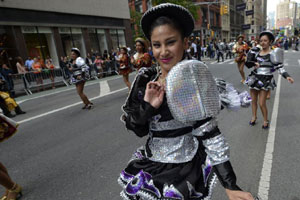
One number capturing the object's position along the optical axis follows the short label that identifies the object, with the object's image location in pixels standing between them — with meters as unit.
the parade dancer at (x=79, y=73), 6.71
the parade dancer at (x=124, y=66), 8.42
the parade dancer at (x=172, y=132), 1.11
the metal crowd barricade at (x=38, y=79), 10.97
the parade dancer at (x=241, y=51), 8.77
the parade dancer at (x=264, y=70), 4.12
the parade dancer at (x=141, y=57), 6.86
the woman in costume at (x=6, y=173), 2.57
